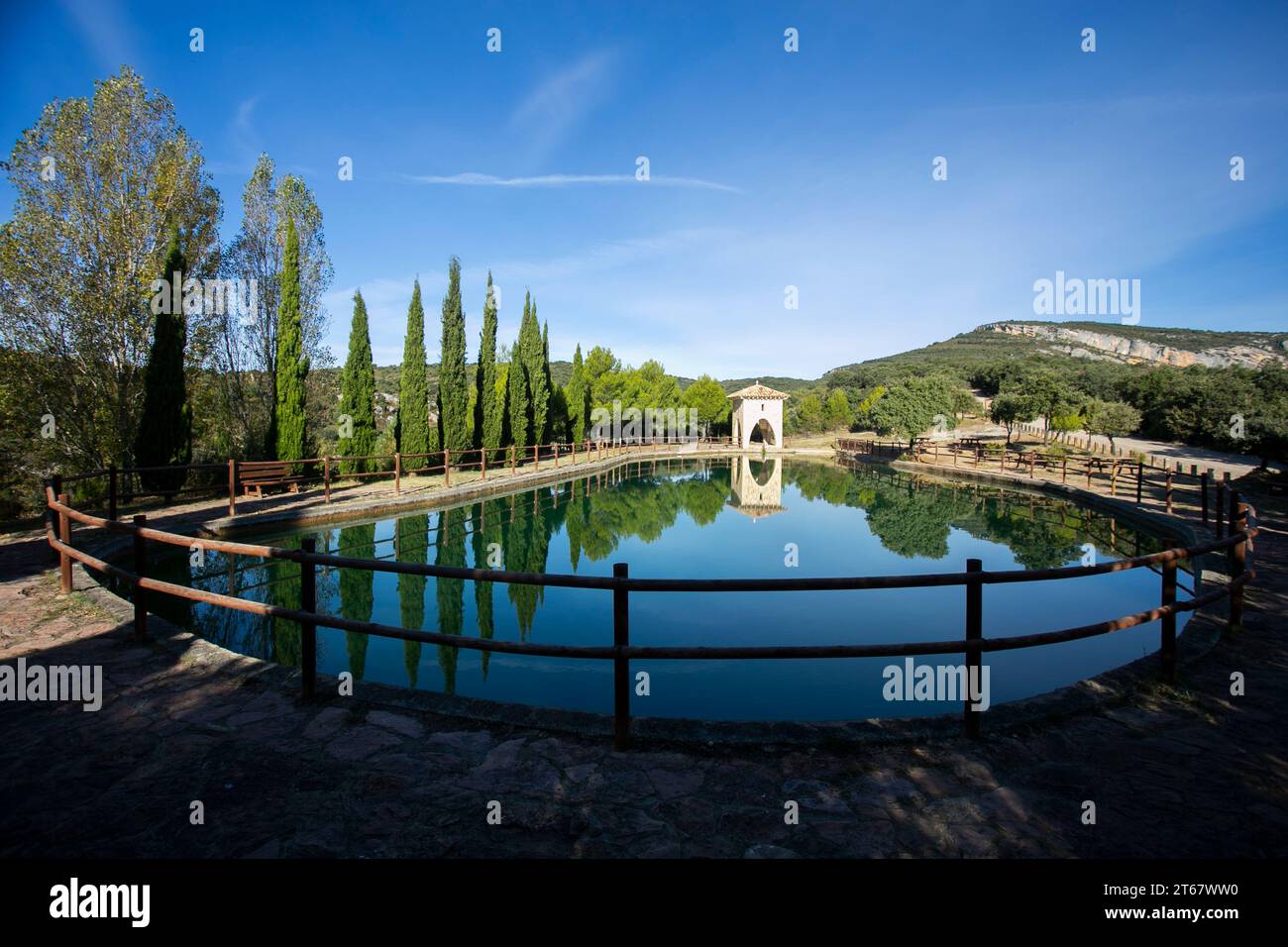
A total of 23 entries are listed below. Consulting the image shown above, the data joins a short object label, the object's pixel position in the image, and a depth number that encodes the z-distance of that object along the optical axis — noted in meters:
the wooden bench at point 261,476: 13.43
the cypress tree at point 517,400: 28.17
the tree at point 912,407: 37.81
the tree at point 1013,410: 39.16
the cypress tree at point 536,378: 30.75
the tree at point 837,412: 62.81
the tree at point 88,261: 14.81
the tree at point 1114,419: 34.88
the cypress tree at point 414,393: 22.67
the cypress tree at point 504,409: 27.48
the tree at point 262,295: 20.97
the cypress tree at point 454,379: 24.20
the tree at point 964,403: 57.94
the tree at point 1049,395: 38.25
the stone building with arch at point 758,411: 49.84
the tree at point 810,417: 62.38
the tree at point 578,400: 37.50
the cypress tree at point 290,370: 17.78
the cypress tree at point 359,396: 20.84
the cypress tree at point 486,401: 26.44
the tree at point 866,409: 61.97
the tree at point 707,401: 59.28
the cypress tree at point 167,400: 13.79
